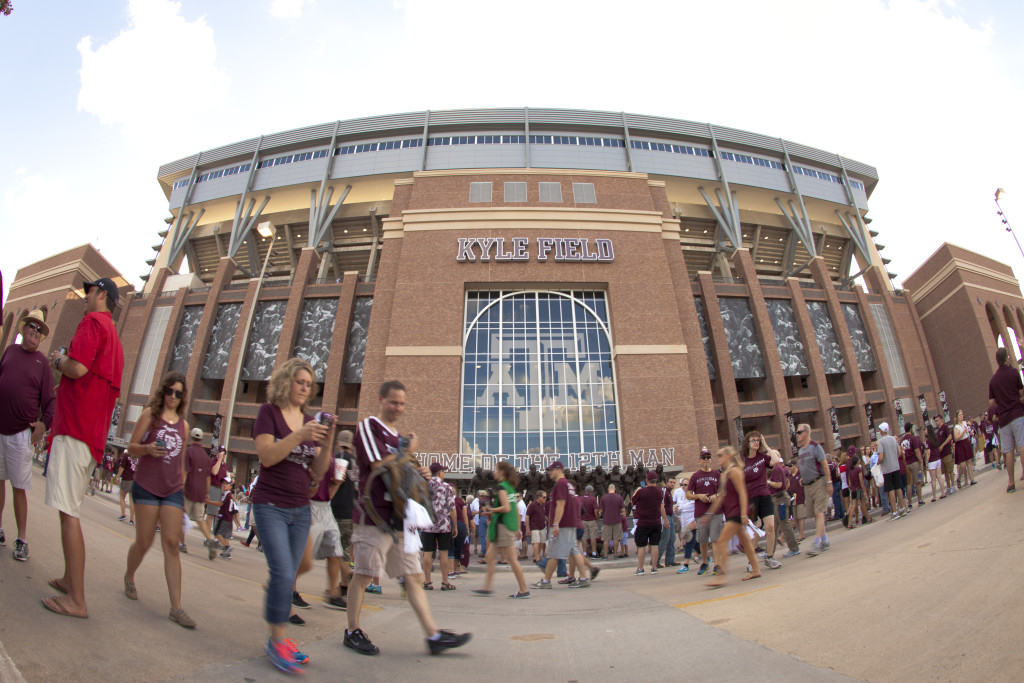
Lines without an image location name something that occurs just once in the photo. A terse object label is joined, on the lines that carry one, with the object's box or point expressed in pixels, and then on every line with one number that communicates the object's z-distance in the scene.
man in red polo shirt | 2.81
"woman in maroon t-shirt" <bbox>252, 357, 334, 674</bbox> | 2.70
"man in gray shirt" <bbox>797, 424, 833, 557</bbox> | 7.62
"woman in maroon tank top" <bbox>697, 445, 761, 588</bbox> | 5.71
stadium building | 24.17
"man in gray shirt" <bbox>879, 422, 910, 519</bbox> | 9.18
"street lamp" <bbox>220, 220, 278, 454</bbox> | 15.99
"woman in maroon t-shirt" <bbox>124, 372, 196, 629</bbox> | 3.38
